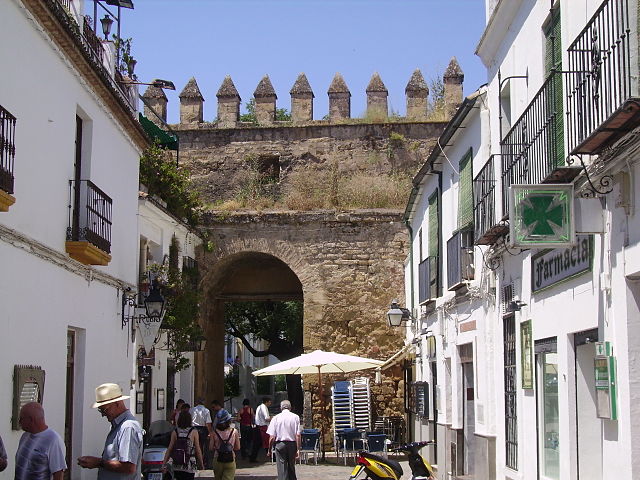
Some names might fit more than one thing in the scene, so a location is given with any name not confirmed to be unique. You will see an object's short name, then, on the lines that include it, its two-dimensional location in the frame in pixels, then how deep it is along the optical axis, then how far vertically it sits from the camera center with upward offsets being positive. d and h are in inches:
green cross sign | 304.5 +50.2
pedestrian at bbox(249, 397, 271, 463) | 805.2 -44.7
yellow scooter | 441.7 -43.0
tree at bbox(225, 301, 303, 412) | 1441.9 +77.9
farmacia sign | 315.6 +39.7
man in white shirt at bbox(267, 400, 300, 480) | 570.6 -39.0
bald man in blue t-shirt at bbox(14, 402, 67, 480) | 273.1 -21.5
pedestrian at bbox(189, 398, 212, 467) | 674.8 -32.2
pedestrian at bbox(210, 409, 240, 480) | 494.9 -38.3
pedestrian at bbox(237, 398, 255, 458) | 863.1 -44.7
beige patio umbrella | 735.7 +7.9
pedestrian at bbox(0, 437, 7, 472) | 266.7 -23.2
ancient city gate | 895.7 +163.4
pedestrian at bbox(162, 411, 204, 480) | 485.1 -37.8
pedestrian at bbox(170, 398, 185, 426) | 685.4 -25.5
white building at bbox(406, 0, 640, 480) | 273.1 +43.8
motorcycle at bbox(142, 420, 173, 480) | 485.1 -38.5
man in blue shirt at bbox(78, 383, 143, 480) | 282.1 -21.3
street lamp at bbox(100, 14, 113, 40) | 627.8 +230.5
